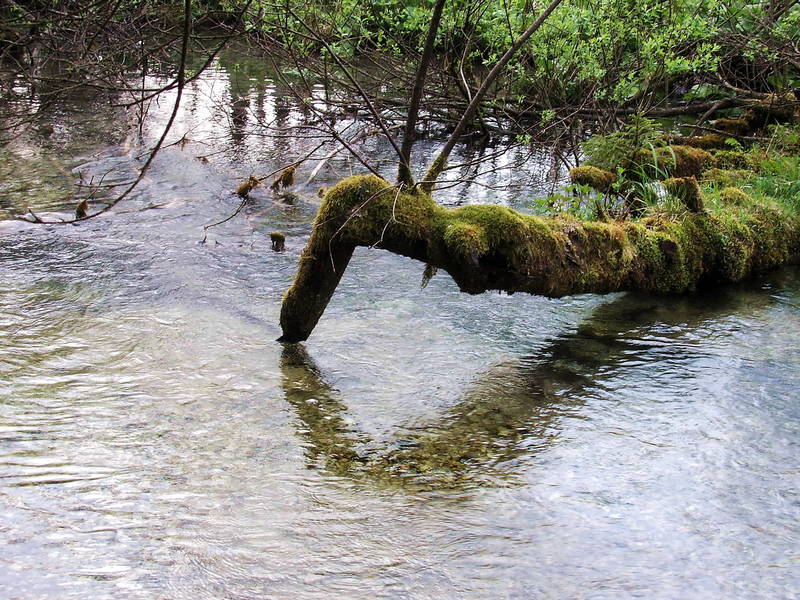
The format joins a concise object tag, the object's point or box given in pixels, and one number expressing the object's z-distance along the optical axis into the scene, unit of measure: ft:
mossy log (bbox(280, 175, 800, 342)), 17.11
